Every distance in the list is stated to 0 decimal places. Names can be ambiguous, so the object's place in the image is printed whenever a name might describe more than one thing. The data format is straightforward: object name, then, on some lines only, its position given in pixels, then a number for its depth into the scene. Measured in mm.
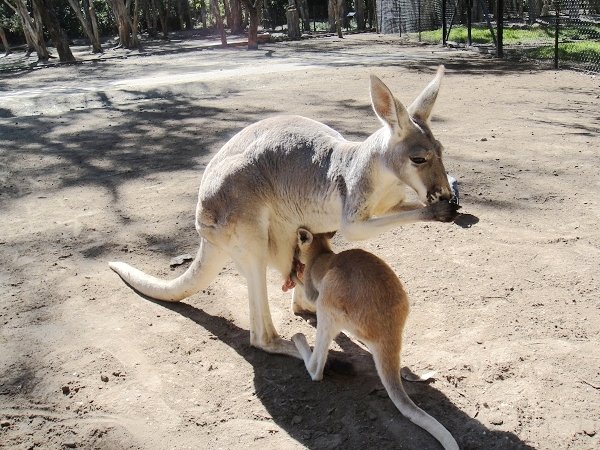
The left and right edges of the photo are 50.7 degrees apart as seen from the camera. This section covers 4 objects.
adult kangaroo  2553
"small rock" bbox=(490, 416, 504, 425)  2504
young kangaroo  2418
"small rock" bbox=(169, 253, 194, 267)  4125
